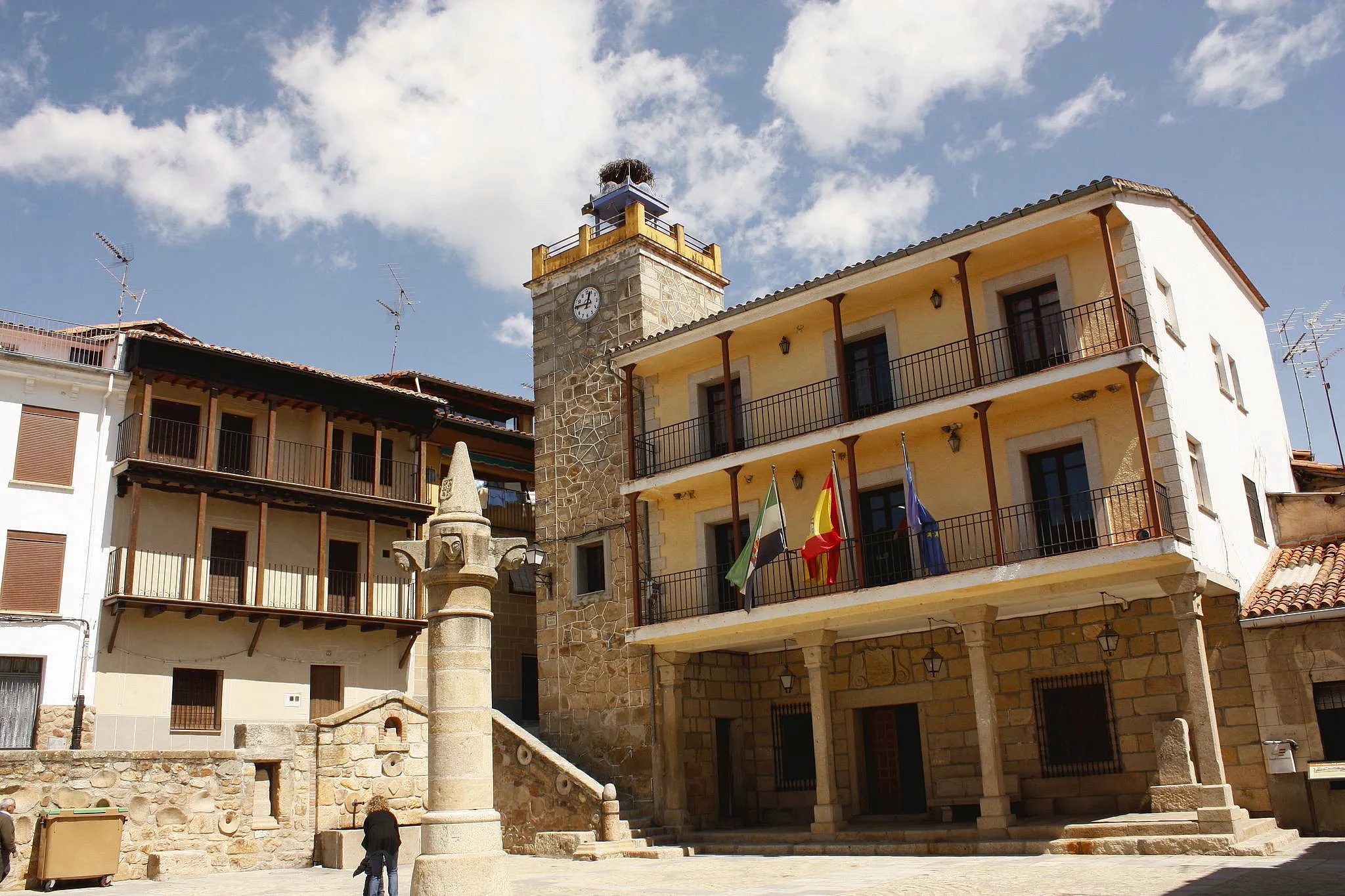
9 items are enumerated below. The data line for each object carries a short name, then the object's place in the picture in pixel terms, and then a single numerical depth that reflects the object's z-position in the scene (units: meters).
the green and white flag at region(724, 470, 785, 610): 17.28
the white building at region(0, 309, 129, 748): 19.78
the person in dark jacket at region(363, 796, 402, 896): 10.34
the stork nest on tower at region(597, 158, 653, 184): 24.98
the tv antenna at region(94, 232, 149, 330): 24.41
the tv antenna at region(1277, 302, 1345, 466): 21.99
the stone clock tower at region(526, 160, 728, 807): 20.28
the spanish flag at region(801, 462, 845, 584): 16.72
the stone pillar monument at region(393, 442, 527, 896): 8.20
